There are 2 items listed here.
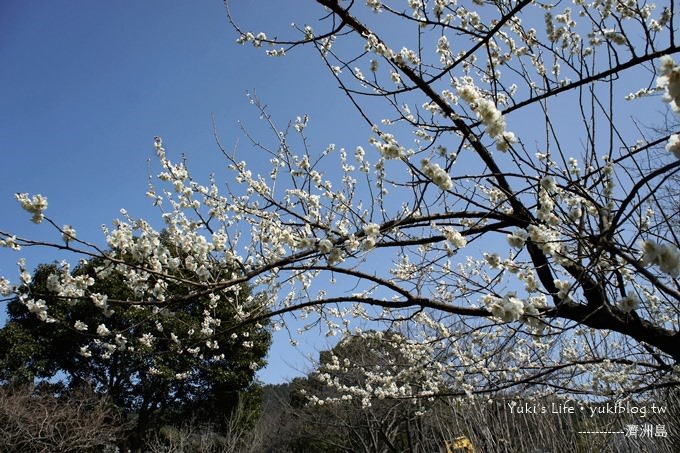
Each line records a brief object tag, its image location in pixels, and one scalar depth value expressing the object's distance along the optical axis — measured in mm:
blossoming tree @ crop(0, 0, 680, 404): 1760
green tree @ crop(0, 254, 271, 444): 10469
